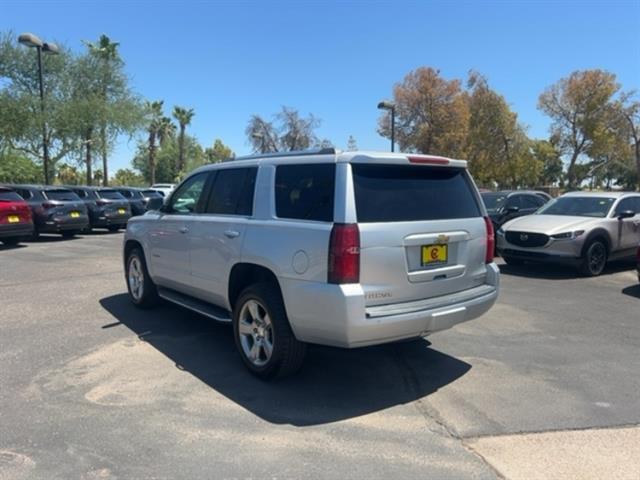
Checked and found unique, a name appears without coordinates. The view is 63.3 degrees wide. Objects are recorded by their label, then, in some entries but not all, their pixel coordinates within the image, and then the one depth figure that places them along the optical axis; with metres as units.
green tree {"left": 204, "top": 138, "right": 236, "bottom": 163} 82.45
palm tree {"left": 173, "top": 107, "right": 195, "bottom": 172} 54.75
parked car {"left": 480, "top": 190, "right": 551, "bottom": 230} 13.04
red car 12.92
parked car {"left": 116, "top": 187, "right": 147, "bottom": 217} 19.54
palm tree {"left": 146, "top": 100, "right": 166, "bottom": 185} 46.47
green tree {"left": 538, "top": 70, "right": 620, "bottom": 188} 36.75
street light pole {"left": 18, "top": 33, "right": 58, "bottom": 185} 16.59
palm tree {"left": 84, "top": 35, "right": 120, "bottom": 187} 29.75
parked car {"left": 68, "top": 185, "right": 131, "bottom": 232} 17.56
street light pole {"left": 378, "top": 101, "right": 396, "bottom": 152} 21.62
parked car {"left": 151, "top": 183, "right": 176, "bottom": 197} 31.19
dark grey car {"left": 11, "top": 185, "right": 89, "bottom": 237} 14.91
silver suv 3.88
